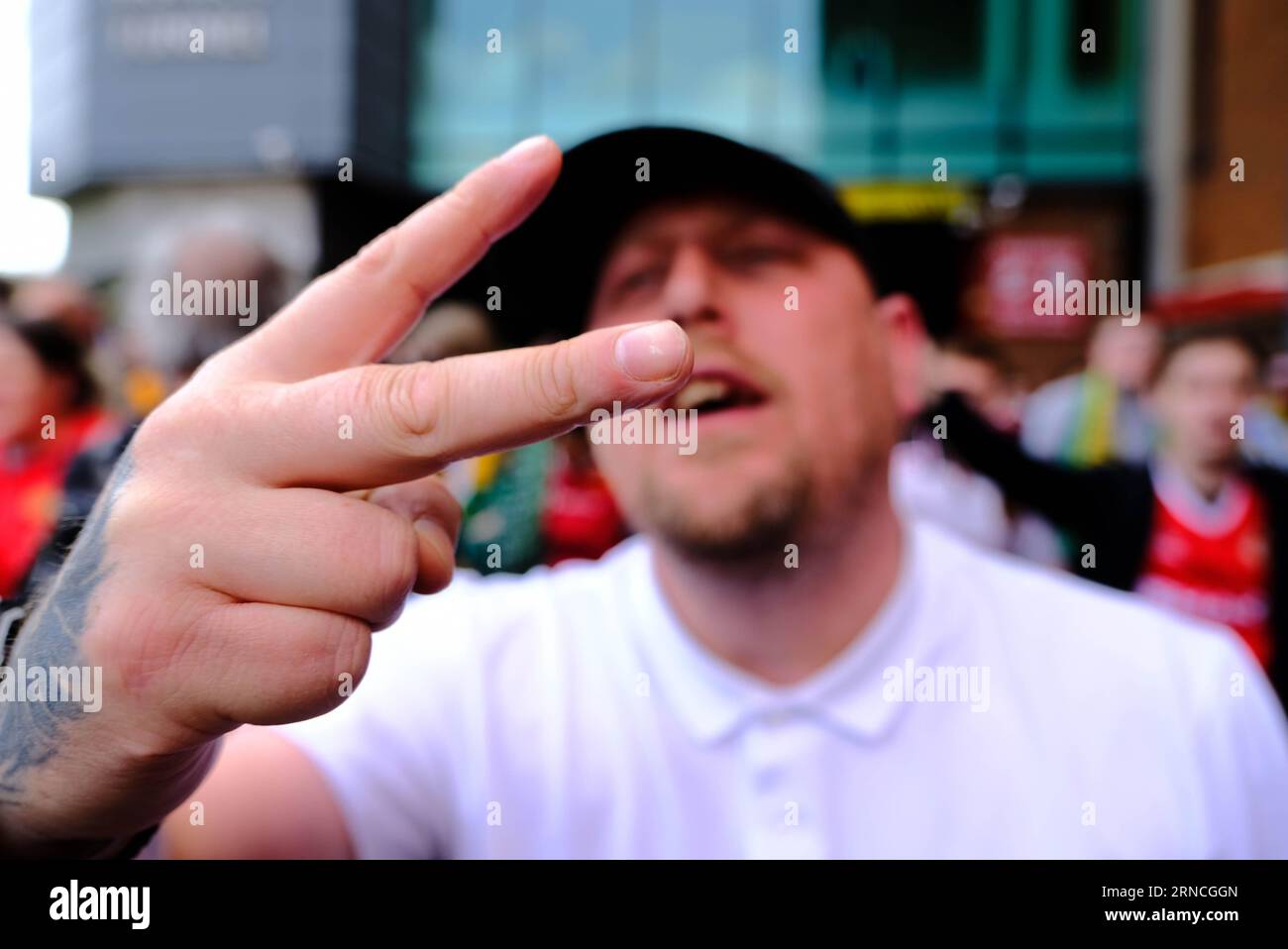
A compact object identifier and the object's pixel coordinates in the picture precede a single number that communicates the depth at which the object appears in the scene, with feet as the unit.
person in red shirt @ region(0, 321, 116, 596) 7.52
